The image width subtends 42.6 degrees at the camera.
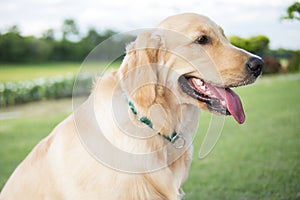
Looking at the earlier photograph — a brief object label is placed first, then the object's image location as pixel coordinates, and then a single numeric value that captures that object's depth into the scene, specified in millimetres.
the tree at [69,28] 28969
